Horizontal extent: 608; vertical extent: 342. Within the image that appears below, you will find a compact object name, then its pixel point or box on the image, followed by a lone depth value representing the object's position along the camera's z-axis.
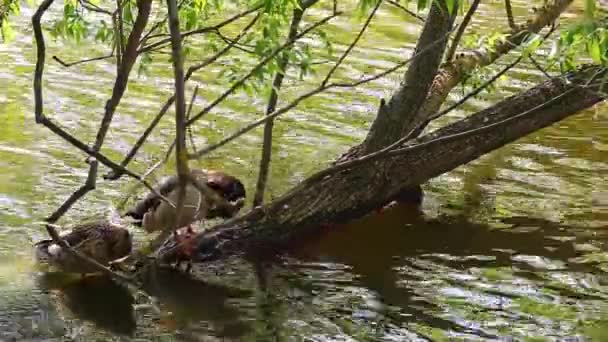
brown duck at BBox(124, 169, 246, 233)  6.62
